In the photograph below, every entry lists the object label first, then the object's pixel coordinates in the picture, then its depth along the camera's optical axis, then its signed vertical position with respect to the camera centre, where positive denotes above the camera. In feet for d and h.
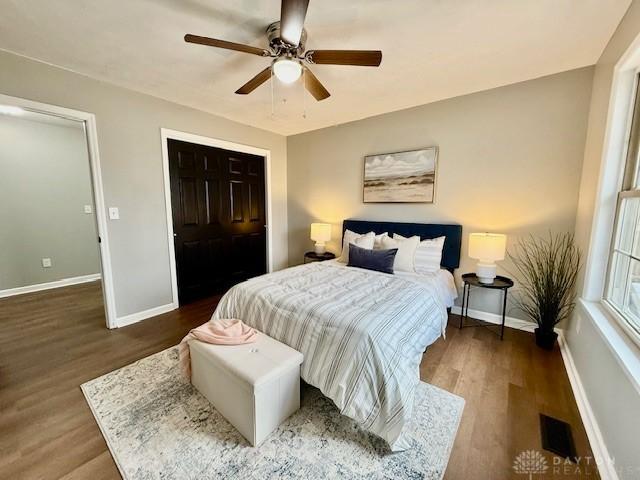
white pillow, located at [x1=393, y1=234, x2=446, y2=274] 9.24 -1.64
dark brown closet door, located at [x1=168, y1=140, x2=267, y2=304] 10.71 -0.36
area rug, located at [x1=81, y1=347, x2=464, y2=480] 4.19 -4.11
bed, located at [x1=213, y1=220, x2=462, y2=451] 4.58 -2.48
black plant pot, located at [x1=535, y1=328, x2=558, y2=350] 7.61 -3.68
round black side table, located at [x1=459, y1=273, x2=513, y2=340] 8.09 -2.31
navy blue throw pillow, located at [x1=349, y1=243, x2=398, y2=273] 9.05 -1.72
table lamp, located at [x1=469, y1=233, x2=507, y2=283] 7.93 -1.25
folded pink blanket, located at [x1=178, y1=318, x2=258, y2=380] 5.46 -2.68
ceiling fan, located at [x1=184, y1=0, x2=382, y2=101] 4.50 +3.11
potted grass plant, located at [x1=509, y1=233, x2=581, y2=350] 7.52 -2.04
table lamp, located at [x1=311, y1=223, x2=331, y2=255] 12.39 -1.07
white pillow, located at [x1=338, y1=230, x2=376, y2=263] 10.18 -1.24
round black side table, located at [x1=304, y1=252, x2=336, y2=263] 12.67 -2.26
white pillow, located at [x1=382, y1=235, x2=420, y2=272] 9.38 -1.57
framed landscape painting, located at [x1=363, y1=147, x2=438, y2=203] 10.16 +1.34
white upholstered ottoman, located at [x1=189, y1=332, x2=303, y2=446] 4.52 -3.16
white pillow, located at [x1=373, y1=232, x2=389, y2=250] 10.17 -1.23
